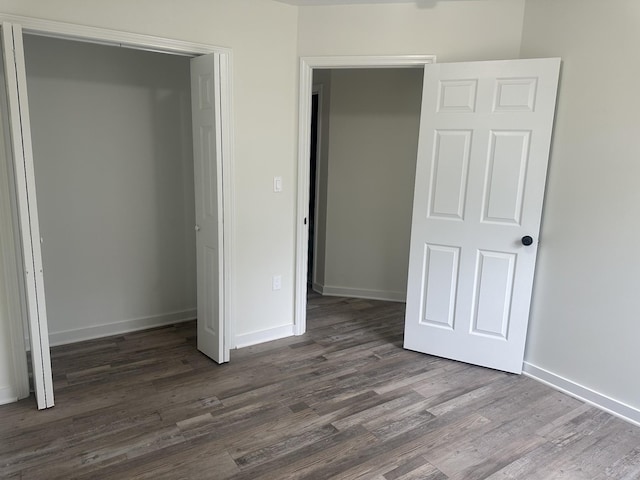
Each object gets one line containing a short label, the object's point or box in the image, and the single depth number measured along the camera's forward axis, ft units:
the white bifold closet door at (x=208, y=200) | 9.16
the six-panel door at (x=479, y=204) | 9.14
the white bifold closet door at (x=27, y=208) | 7.04
